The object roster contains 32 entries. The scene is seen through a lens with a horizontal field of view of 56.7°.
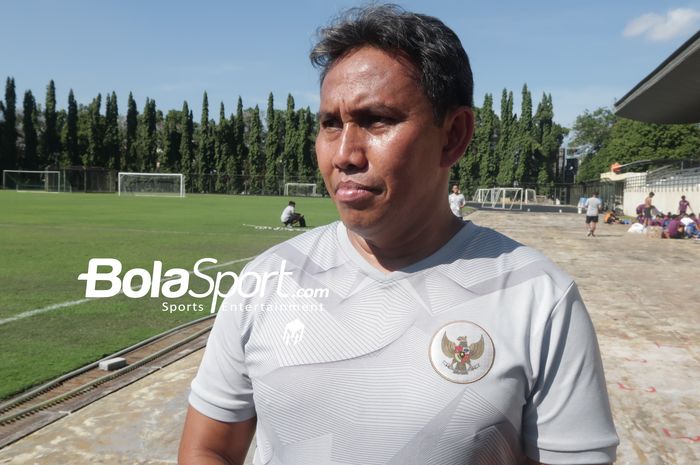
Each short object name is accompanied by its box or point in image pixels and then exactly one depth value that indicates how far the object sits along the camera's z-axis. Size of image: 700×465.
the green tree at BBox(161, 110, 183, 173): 82.25
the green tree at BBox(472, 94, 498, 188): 77.62
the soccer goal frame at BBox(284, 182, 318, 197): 79.12
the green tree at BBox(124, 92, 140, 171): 81.79
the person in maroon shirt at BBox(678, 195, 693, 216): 29.24
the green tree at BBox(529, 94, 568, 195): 77.31
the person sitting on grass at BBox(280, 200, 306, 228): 23.84
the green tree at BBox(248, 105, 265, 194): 83.00
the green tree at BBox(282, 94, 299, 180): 83.19
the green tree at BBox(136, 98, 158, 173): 81.56
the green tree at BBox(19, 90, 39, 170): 76.25
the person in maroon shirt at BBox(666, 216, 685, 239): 25.39
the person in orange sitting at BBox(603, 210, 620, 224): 35.66
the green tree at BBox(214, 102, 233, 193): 83.12
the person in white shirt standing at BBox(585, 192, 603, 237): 24.27
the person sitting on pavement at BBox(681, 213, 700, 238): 25.31
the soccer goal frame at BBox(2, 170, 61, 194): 71.38
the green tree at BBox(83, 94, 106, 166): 79.12
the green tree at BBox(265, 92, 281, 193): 82.38
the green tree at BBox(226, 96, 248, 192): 82.88
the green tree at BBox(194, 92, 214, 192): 82.00
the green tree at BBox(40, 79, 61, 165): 77.56
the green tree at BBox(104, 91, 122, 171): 80.38
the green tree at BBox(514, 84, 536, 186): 76.44
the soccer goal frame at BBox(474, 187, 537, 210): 59.90
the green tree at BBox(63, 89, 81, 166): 78.31
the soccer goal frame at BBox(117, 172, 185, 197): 68.31
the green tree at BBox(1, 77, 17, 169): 74.38
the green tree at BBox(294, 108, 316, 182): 82.00
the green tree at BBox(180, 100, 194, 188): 82.66
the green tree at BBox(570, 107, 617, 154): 96.44
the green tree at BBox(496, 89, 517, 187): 76.44
